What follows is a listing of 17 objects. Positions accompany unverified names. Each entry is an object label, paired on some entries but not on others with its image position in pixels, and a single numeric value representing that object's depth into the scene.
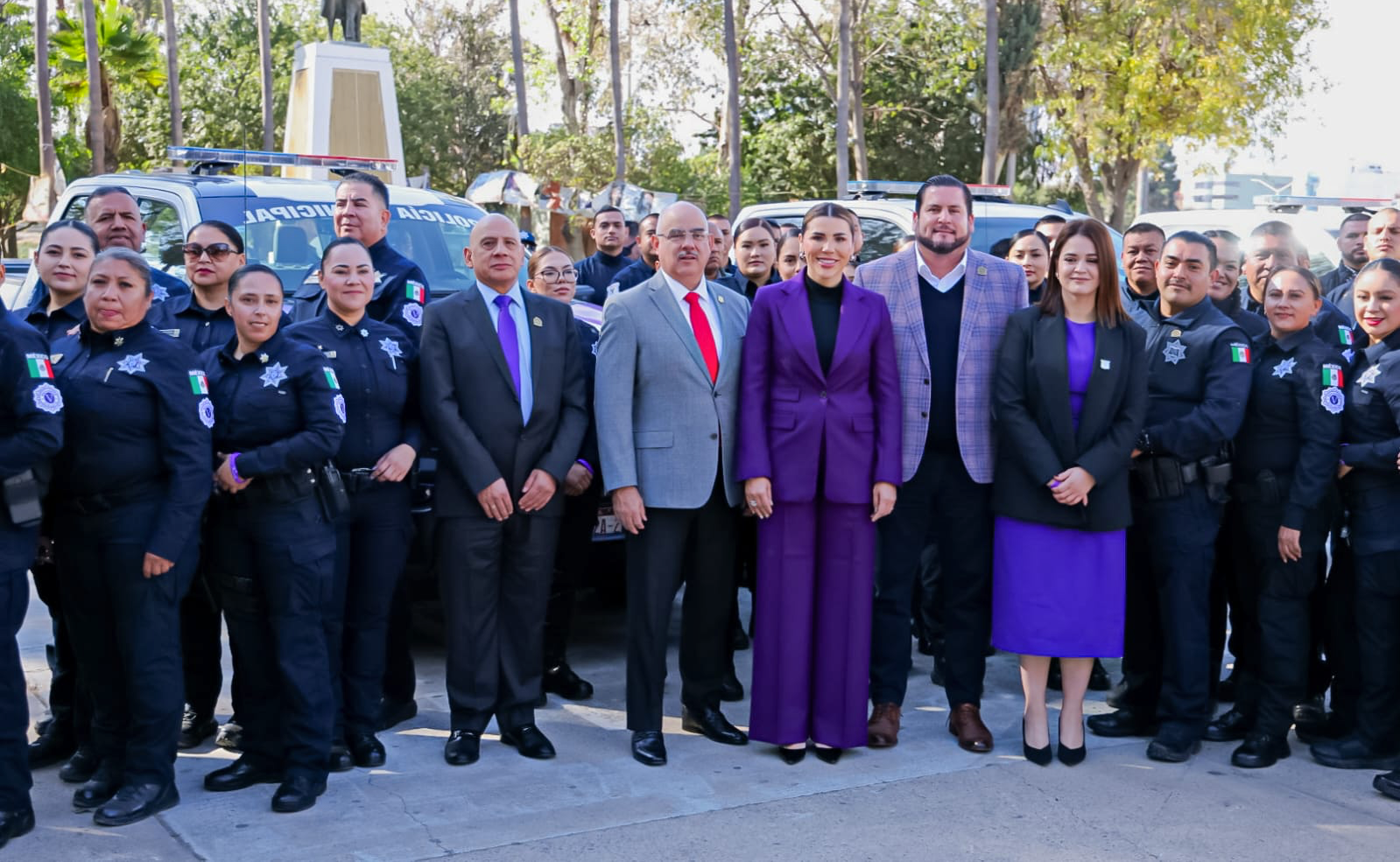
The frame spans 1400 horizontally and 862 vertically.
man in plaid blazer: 5.41
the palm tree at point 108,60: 25.67
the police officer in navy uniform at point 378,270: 5.59
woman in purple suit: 5.20
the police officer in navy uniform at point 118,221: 5.95
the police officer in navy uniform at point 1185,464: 5.30
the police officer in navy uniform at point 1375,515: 5.14
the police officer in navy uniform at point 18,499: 4.24
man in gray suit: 5.24
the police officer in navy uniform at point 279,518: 4.70
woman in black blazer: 5.20
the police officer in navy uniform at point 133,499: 4.45
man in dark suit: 5.16
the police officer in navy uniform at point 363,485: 5.06
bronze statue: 21.23
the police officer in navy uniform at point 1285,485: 5.26
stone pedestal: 18.33
